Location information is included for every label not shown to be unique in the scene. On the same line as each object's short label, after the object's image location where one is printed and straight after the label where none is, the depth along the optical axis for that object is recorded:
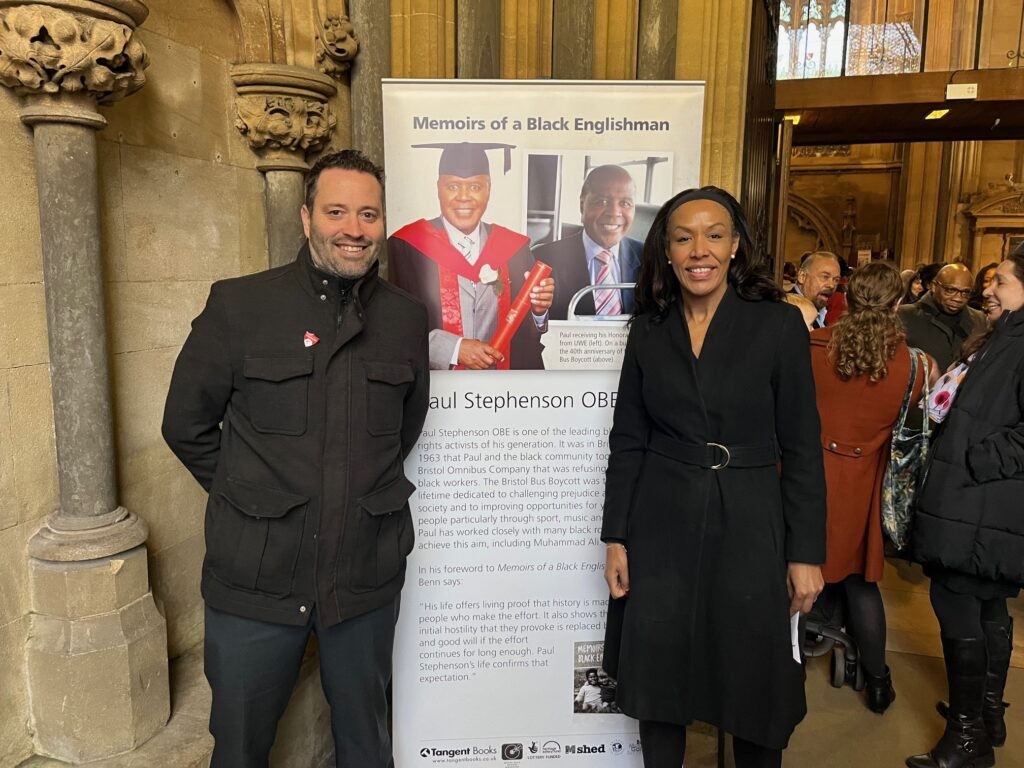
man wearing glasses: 3.70
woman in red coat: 2.49
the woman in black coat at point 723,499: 1.65
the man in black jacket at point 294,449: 1.49
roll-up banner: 1.98
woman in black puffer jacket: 2.09
